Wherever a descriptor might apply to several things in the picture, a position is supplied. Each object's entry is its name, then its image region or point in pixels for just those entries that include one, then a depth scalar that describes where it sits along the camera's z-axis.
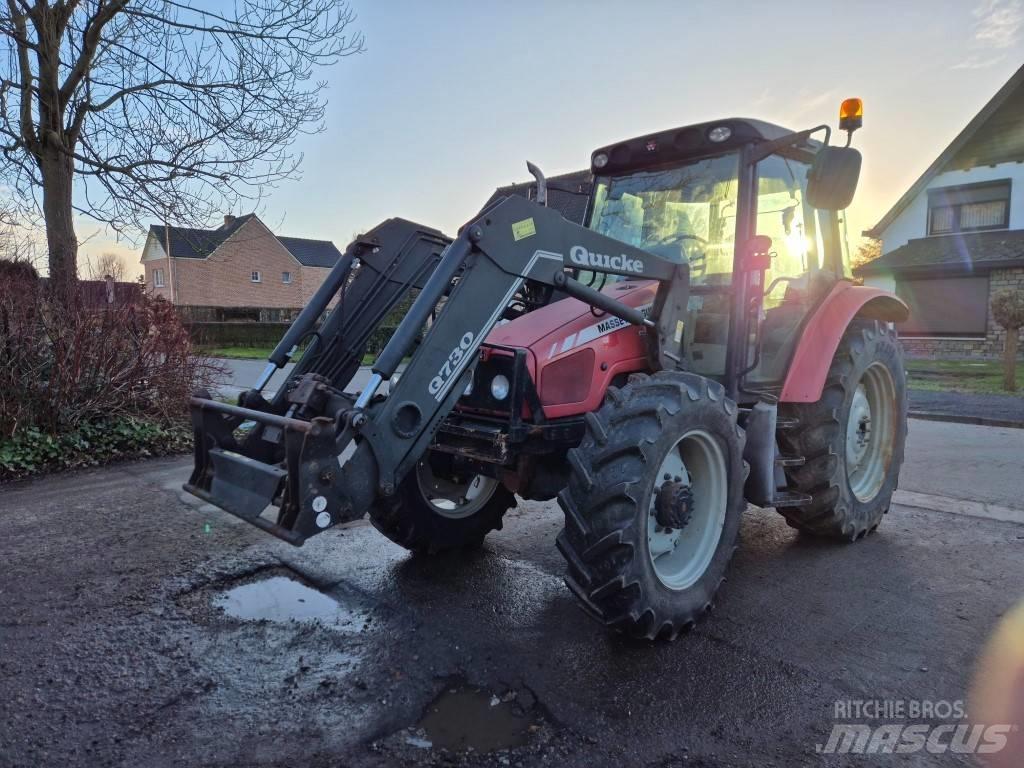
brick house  41.12
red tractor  2.84
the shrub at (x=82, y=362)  6.49
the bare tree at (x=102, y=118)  7.89
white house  17.39
